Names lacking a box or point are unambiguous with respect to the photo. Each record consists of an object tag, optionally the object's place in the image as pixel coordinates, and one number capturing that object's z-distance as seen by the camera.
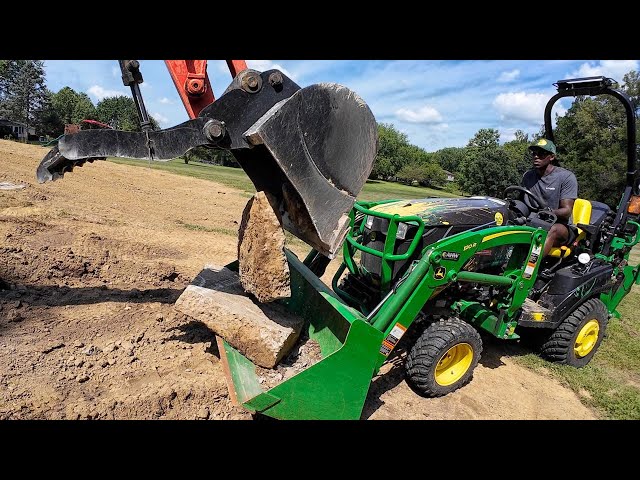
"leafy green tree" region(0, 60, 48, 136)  58.28
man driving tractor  4.59
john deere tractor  3.03
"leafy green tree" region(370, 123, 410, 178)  64.88
